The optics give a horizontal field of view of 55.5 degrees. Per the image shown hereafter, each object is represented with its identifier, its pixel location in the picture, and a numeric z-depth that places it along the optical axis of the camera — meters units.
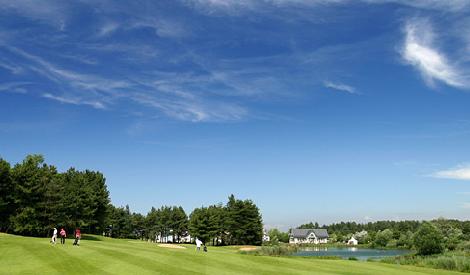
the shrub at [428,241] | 79.22
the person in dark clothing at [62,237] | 46.69
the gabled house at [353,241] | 196.27
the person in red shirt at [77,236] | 45.70
